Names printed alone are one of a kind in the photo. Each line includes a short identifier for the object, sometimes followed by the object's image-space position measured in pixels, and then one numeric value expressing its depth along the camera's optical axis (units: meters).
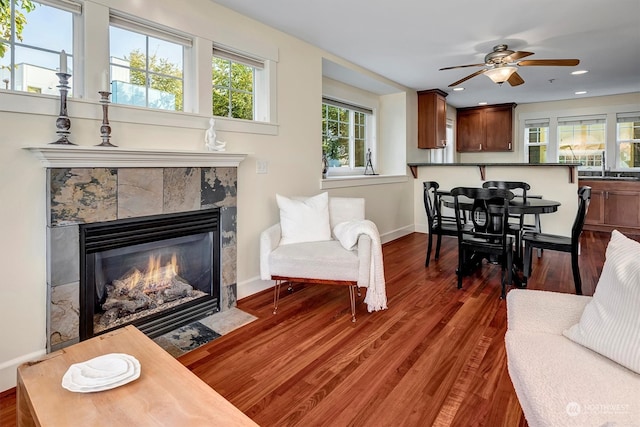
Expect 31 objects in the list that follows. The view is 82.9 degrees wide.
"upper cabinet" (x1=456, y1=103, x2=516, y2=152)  6.95
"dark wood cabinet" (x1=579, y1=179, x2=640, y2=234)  5.47
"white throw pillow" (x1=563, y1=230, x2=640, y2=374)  1.16
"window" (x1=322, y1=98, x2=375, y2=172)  4.84
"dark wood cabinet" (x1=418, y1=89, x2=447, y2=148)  5.70
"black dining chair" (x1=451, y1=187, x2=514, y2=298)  3.08
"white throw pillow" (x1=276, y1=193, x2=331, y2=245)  2.97
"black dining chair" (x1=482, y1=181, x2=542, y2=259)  3.60
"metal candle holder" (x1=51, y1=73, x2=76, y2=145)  1.89
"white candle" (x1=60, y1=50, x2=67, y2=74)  1.85
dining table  3.16
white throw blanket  2.63
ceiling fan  3.35
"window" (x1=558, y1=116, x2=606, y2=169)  6.39
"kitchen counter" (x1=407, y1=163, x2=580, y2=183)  4.54
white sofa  0.98
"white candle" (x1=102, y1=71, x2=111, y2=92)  2.10
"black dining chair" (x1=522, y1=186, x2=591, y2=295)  2.88
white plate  1.14
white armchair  2.60
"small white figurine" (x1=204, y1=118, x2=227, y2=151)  2.64
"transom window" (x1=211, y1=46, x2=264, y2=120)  2.92
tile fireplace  1.93
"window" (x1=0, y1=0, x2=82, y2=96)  1.89
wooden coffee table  1.03
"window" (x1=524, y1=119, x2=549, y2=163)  6.91
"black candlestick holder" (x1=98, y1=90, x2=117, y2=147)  2.07
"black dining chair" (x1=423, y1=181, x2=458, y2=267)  4.01
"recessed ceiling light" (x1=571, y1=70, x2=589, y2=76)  4.63
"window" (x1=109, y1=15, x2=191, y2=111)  2.32
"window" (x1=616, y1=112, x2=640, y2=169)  6.10
